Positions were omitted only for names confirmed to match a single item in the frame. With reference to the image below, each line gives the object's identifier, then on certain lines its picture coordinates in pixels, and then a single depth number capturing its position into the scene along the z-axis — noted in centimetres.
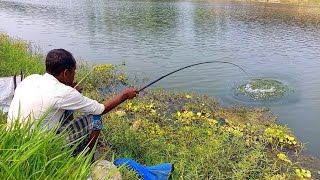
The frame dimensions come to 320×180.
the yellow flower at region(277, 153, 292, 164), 437
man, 260
